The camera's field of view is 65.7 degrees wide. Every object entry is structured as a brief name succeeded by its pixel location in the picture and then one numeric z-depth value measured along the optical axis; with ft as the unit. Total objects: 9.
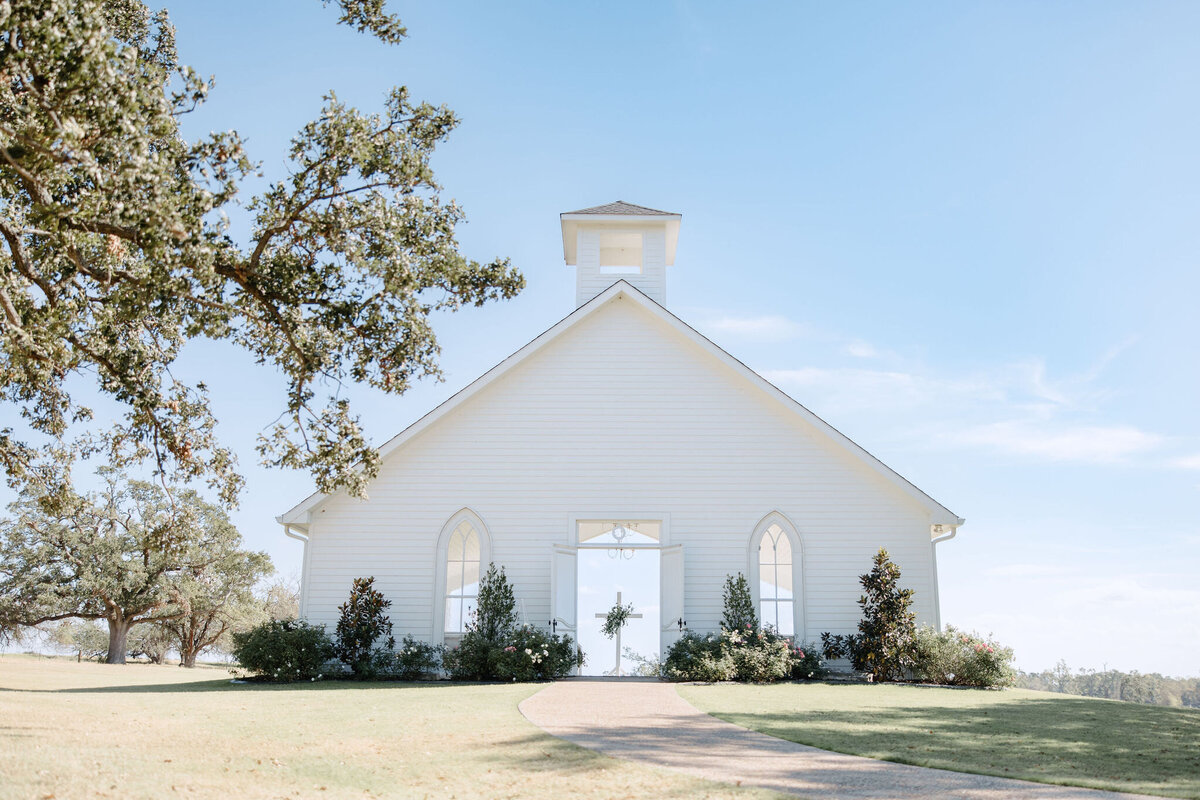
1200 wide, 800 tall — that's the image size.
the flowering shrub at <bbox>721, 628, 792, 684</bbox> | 54.85
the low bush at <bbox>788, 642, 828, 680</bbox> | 57.16
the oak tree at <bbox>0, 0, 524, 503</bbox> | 24.41
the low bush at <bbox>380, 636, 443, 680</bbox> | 56.75
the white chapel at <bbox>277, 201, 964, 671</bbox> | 60.39
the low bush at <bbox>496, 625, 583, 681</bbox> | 54.65
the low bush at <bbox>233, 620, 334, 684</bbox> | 55.26
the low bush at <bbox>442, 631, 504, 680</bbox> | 55.67
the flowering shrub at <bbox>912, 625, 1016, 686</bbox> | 54.39
